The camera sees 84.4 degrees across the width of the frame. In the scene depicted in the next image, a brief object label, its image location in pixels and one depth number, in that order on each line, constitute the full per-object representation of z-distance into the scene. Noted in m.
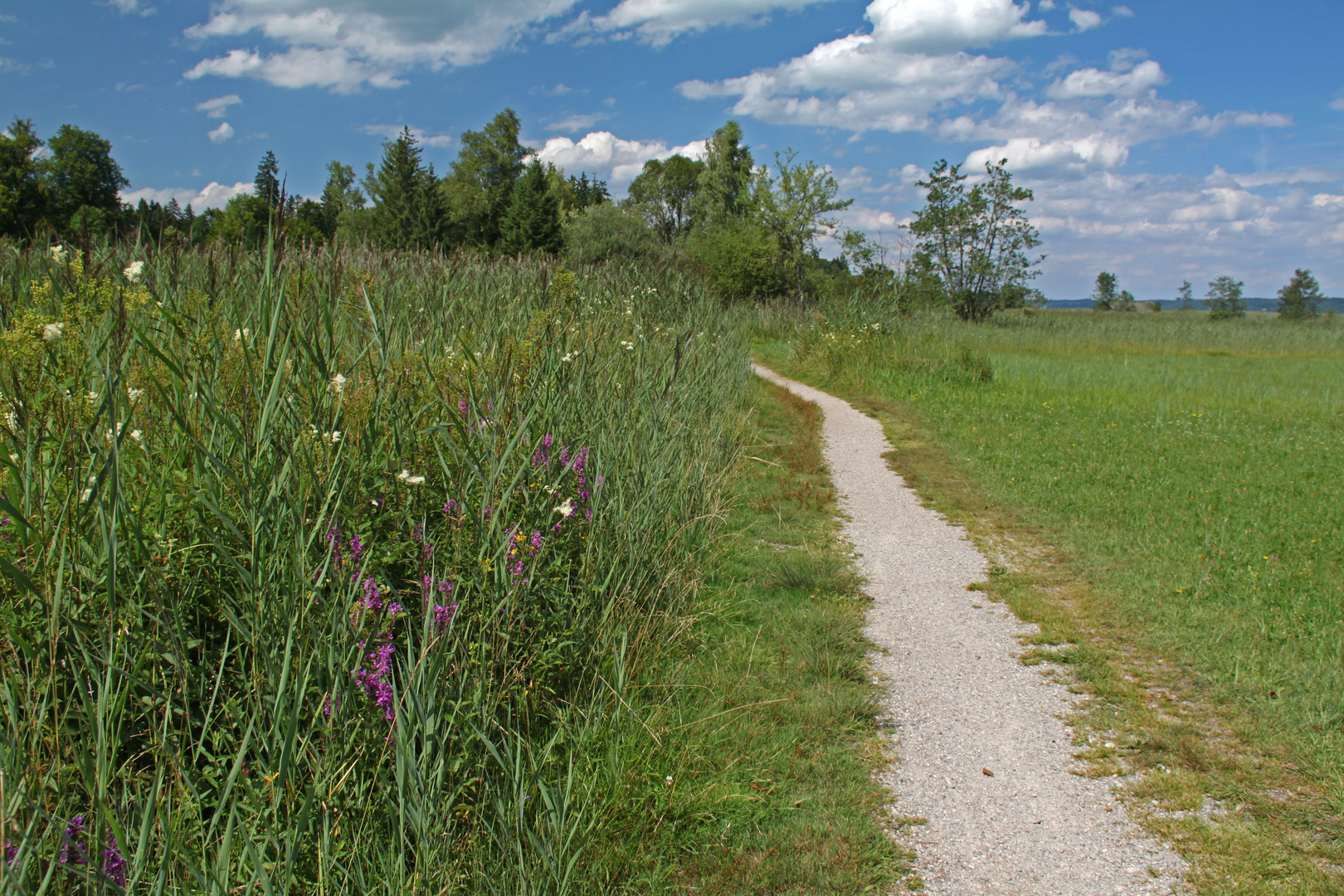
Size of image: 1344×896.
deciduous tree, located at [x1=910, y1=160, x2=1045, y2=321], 30.59
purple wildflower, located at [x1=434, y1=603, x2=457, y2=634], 2.09
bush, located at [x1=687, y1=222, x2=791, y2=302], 27.17
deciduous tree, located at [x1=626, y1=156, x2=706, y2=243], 72.44
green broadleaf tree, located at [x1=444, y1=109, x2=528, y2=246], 58.94
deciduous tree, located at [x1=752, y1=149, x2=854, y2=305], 28.72
